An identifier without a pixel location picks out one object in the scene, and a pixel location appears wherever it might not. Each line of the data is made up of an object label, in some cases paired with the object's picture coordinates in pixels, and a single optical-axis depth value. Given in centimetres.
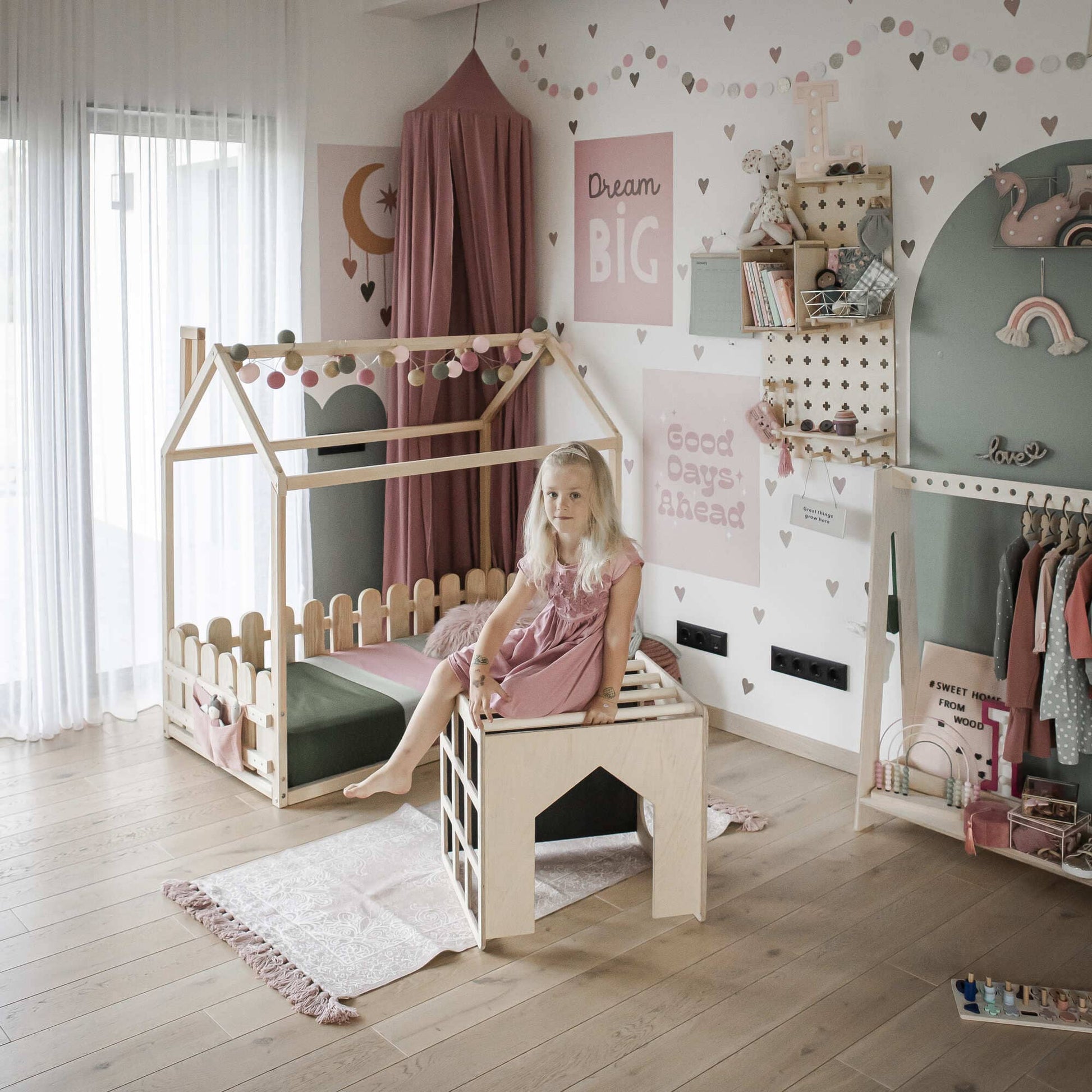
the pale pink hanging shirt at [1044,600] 274
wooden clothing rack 301
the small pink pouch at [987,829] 285
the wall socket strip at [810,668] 350
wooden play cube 251
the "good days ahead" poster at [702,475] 368
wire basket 318
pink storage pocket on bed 339
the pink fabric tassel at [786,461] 352
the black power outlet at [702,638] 385
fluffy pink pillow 381
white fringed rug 247
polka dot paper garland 285
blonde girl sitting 265
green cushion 330
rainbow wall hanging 282
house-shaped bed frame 326
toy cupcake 329
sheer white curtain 351
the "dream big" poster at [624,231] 379
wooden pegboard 324
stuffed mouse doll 333
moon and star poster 411
